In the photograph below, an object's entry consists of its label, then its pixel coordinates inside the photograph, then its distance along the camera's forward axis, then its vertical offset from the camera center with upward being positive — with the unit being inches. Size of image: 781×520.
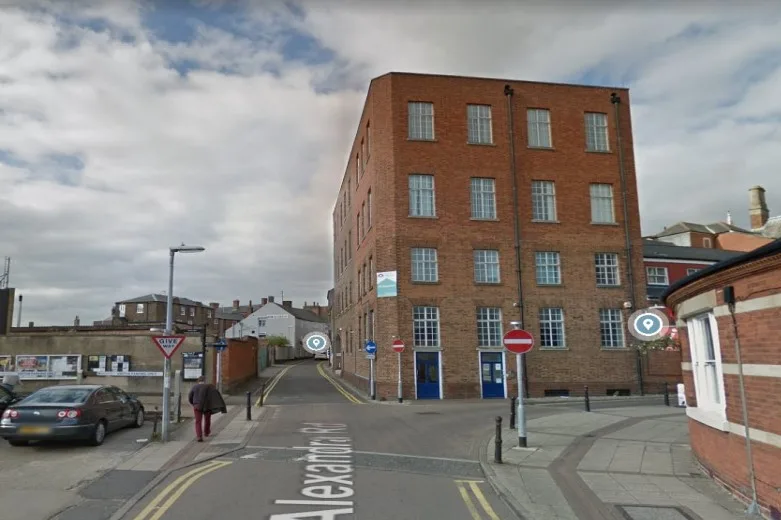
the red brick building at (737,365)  286.7 -10.3
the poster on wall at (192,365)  1087.0 -13.5
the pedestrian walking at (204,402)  571.8 -42.5
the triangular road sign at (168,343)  587.2 +14.2
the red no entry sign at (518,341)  575.2 +9.1
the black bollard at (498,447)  471.8 -73.6
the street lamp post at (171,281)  652.7 +81.9
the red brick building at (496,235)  1206.9 +241.4
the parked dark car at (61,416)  498.3 -46.4
